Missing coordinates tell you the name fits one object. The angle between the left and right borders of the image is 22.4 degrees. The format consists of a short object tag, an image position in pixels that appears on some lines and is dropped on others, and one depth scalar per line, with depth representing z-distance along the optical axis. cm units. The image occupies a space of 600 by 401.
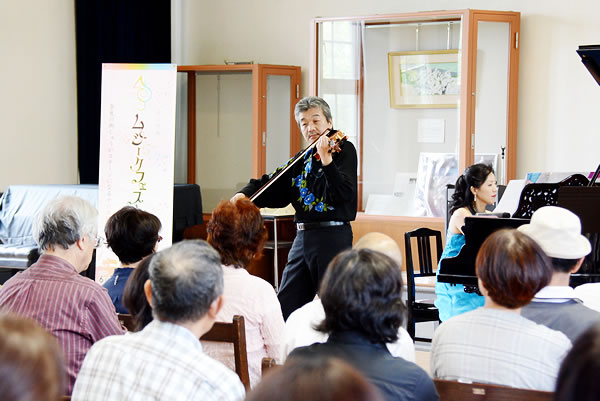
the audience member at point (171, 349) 516
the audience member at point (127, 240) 717
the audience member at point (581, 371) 274
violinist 821
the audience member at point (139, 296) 629
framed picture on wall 1147
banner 954
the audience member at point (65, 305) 663
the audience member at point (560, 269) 650
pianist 847
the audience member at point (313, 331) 613
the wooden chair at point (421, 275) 876
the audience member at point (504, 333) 598
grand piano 772
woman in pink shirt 664
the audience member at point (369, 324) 525
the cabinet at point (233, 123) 1233
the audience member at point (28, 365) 277
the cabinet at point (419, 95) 1130
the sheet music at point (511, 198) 874
